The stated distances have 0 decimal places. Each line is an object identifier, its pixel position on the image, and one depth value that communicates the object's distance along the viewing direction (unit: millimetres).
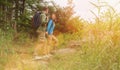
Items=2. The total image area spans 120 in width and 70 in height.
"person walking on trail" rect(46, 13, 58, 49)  5716
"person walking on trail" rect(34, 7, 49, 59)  5627
